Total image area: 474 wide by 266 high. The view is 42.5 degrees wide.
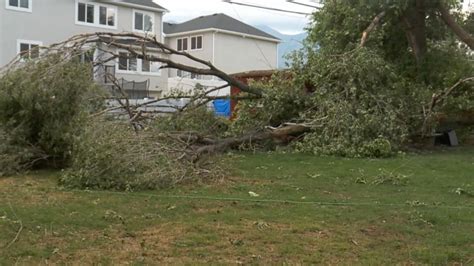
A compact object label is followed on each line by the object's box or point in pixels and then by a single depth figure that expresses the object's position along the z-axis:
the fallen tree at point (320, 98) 10.12
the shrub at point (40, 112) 9.02
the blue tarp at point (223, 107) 16.05
